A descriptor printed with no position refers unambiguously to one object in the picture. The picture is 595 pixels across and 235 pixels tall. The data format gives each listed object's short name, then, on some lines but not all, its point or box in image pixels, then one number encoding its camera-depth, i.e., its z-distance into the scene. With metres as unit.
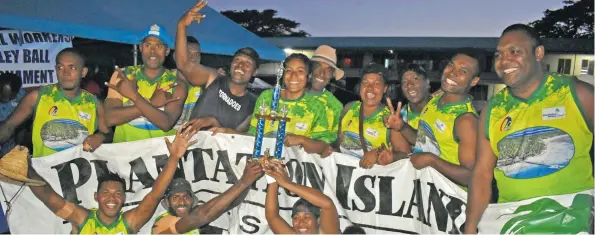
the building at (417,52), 27.06
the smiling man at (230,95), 4.89
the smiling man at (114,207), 4.34
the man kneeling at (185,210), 4.50
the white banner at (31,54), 7.50
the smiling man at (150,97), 4.84
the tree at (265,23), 47.19
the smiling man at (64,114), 4.92
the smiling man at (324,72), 4.84
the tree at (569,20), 33.16
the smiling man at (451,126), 3.91
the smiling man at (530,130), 3.20
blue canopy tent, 7.43
